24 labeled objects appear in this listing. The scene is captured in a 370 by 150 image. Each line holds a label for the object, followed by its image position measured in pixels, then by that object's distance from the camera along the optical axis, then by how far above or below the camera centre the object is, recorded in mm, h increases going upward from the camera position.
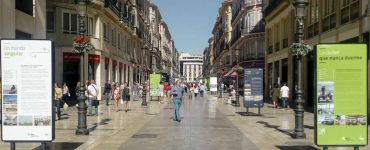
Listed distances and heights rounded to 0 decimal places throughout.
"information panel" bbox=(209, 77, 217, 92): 64969 -327
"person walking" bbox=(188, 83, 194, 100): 51750 -827
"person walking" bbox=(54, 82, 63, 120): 21203 -636
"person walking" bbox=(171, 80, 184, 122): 21203 -511
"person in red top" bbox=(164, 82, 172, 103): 45875 -584
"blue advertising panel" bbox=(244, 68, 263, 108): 24141 -390
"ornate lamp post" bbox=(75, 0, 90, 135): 15555 -524
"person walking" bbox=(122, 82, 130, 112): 27794 -674
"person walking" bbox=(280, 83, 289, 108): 30041 -656
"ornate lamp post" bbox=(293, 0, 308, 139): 14787 -394
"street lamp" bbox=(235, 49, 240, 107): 33825 -1252
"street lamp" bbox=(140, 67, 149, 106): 33441 -1105
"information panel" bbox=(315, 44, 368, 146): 9914 -236
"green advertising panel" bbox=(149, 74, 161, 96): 40688 -139
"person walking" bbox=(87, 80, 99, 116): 22641 -513
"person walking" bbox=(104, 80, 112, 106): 33556 -569
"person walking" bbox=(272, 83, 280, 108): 32000 -700
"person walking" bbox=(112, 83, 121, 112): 27927 -626
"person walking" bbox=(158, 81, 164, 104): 40656 -676
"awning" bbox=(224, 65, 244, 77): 63281 +1009
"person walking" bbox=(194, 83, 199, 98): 57581 -853
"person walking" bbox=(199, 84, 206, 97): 58000 -837
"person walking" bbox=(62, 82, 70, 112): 29027 -496
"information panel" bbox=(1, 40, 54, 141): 9852 -150
